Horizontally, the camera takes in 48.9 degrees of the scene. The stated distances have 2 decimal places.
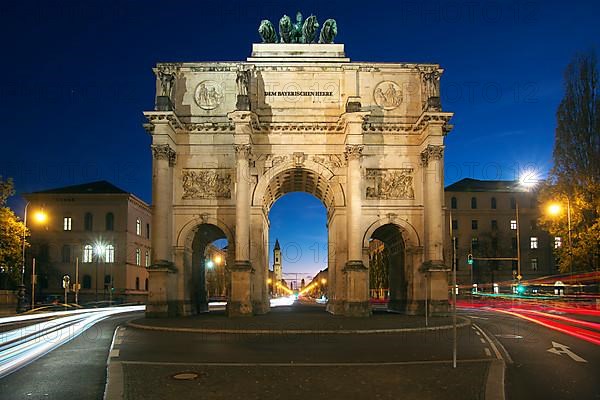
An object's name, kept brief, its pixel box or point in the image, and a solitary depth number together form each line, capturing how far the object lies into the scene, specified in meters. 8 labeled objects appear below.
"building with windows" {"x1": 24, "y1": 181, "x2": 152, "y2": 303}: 73.24
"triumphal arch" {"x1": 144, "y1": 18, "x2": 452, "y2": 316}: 35.16
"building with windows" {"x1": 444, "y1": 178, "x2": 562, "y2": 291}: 86.81
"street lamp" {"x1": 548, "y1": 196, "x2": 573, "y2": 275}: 41.47
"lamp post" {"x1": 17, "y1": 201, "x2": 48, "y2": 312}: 40.12
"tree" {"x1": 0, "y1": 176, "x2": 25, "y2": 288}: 45.31
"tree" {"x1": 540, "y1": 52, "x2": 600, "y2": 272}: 41.56
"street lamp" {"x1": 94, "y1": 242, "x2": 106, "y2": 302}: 73.62
